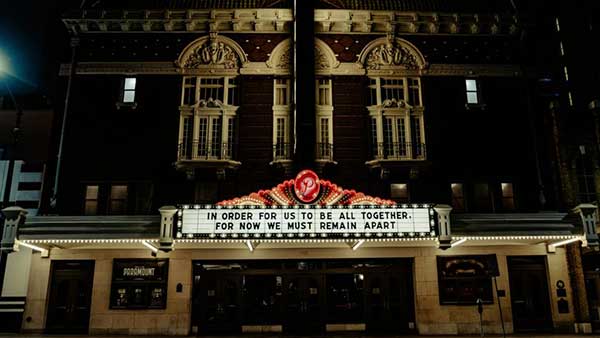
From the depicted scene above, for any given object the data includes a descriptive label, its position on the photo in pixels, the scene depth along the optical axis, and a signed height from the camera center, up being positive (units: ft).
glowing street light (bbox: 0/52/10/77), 55.11 +26.72
